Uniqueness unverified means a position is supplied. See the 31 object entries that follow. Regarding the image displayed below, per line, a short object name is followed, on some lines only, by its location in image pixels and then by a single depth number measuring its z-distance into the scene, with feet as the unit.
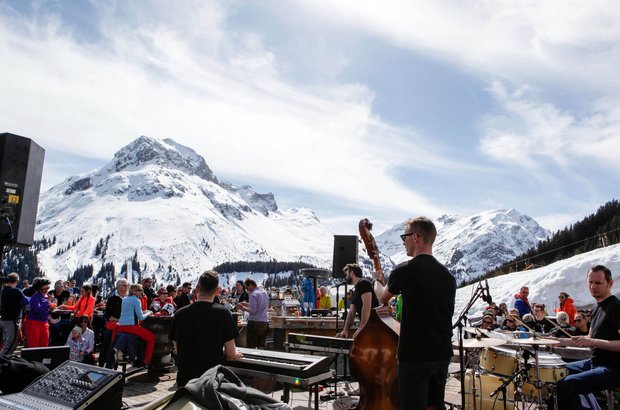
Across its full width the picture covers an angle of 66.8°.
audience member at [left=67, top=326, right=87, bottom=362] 29.63
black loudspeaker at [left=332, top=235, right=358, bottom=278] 35.42
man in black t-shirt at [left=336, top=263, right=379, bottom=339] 18.66
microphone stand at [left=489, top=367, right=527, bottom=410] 19.44
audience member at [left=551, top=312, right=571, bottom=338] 29.85
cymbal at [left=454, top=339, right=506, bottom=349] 18.47
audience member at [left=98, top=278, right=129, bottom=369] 27.86
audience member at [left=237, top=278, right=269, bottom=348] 30.76
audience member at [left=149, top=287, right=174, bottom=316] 33.60
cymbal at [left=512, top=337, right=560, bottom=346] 16.55
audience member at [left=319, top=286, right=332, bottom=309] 51.68
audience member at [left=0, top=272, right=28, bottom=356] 25.41
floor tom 20.86
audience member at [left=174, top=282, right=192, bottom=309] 35.86
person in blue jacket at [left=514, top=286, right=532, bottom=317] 35.81
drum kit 18.80
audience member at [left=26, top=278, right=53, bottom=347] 28.37
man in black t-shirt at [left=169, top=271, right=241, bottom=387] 13.65
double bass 16.11
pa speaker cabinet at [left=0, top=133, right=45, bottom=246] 15.47
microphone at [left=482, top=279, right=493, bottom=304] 17.95
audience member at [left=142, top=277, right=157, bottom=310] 39.84
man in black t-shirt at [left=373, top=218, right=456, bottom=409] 11.88
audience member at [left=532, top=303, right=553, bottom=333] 32.83
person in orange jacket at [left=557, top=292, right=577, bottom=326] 38.38
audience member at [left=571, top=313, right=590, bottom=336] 26.84
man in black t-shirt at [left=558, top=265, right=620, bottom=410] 14.80
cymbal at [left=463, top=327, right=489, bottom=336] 20.02
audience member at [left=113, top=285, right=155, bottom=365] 26.25
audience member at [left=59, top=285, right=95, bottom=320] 32.40
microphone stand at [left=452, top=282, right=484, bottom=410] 17.58
